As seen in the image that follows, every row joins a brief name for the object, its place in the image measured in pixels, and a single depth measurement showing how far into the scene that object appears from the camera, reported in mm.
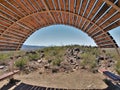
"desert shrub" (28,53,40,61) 9109
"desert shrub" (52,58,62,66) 7772
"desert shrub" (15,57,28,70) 7431
